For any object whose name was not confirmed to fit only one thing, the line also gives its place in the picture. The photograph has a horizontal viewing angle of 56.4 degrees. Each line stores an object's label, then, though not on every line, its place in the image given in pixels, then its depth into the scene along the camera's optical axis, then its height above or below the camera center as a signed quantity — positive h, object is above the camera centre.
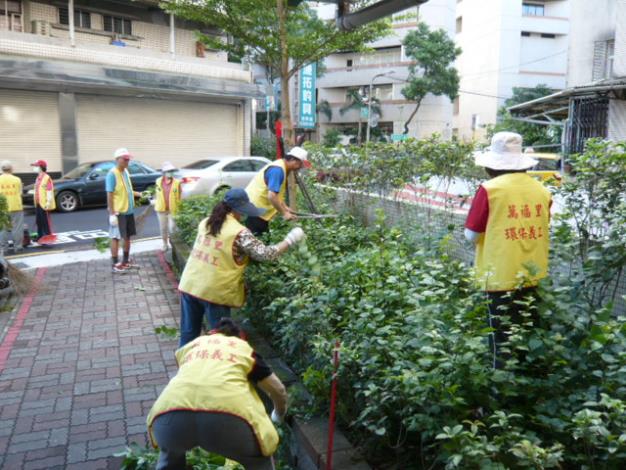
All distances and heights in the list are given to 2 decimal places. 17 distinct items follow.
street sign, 27.59 +2.13
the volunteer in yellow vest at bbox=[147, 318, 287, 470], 2.52 -1.18
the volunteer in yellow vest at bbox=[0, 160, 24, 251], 9.64 -1.09
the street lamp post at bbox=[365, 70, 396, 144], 42.22 +3.11
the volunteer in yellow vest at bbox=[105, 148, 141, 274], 8.10 -0.92
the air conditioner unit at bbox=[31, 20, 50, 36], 20.30 +3.87
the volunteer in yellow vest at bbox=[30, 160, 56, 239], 10.40 -1.06
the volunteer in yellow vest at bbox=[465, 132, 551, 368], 3.28 -0.48
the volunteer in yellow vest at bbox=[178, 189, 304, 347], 4.10 -0.80
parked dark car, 15.63 -1.28
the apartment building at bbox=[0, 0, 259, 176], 19.56 +1.92
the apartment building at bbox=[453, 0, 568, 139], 44.06 +7.19
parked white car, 15.58 -0.89
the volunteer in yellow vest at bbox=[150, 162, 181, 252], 9.43 -0.95
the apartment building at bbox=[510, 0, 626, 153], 16.53 +1.76
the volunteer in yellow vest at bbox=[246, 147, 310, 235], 5.49 -0.44
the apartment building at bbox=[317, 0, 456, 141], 44.06 +4.66
